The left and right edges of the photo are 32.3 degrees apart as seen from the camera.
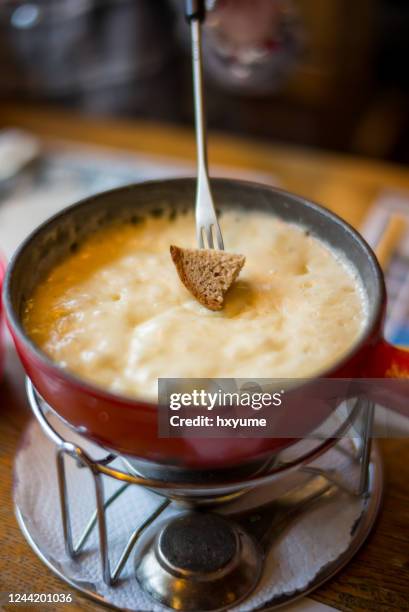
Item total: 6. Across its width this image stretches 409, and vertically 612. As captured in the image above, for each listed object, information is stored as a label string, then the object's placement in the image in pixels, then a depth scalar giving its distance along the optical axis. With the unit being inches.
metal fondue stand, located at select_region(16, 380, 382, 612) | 26.2
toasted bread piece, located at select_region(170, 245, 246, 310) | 29.4
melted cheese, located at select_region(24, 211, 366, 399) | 26.5
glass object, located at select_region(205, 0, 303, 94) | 51.6
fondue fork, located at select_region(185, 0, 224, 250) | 32.3
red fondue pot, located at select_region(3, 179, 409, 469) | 23.3
